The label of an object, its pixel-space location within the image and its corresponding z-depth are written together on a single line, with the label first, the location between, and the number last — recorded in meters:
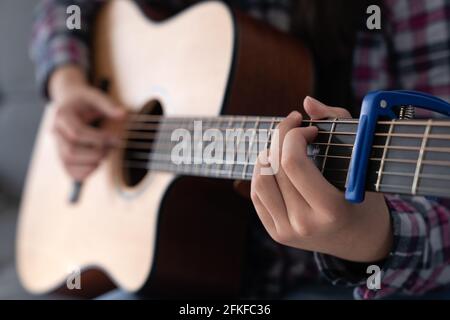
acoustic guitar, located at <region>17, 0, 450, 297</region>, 0.53
